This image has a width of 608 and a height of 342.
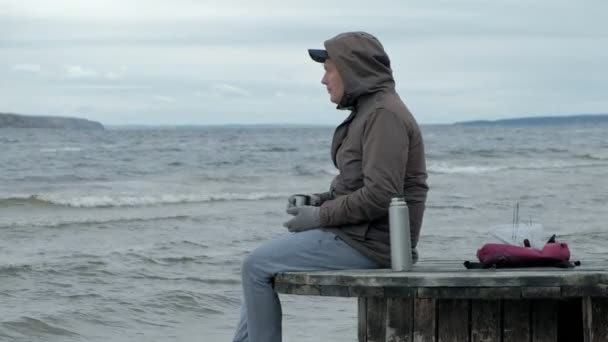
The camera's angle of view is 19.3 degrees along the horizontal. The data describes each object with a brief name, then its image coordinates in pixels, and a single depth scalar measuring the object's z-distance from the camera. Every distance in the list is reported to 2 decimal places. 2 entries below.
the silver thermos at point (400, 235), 7.81
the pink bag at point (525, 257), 8.42
